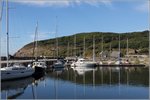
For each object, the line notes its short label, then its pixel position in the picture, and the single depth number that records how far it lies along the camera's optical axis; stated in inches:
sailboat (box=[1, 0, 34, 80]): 772.3
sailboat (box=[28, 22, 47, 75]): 1005.6
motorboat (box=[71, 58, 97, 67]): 1518.8
